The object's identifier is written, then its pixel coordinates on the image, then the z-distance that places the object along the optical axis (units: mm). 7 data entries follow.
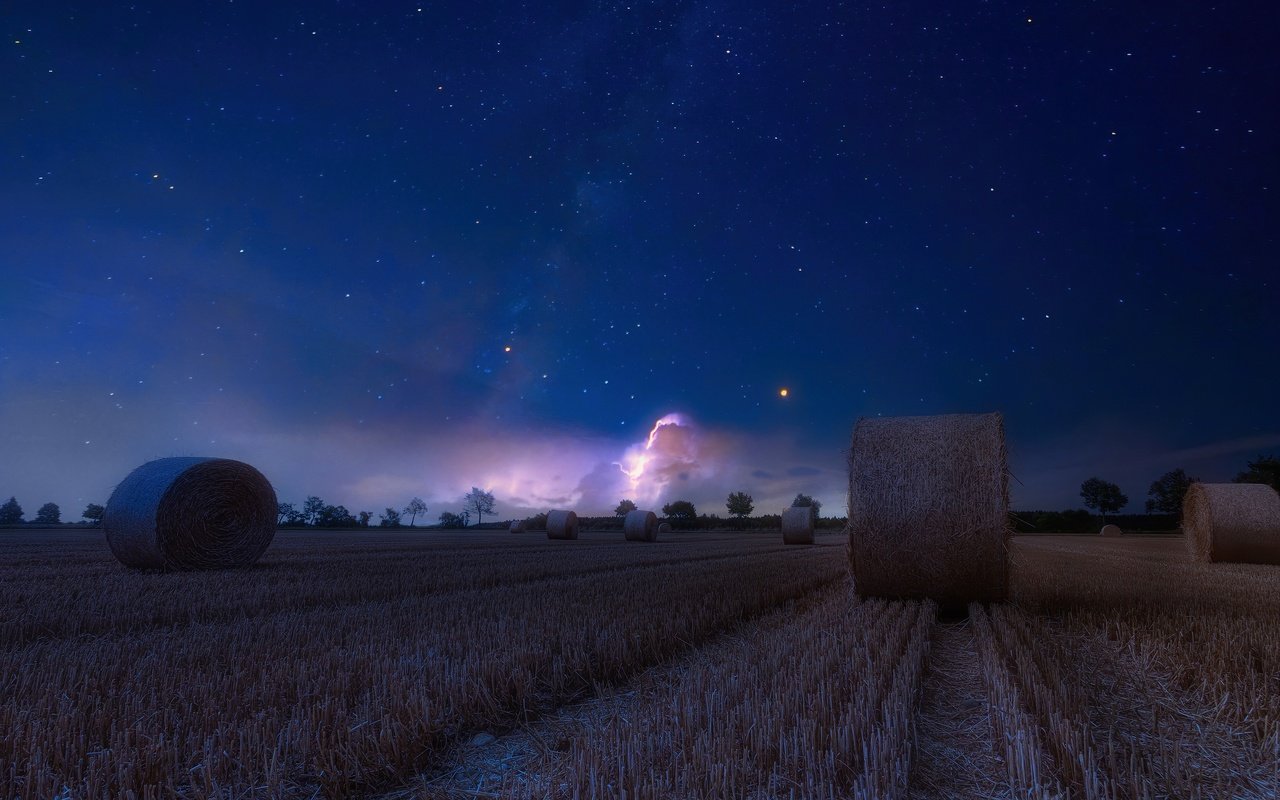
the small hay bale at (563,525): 26438
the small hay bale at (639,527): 25516
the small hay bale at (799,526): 22781
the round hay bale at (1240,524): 13211
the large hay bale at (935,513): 6836
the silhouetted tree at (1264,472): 37562
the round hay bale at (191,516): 10102
